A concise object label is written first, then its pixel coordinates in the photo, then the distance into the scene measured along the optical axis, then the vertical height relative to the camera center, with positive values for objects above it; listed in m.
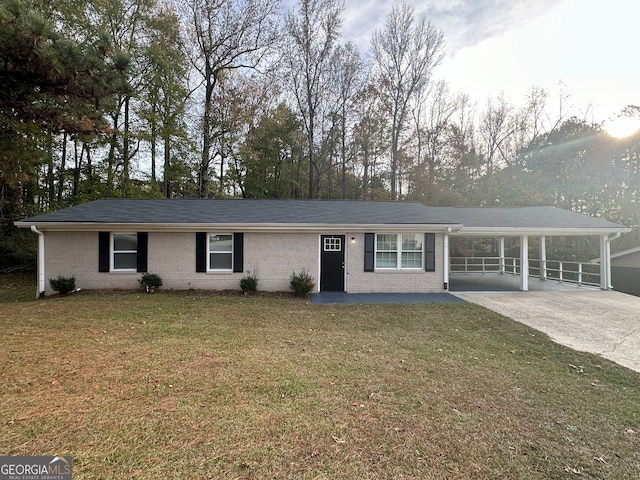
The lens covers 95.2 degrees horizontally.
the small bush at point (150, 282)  9.49 -1.14
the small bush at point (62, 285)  9.16 -1.19
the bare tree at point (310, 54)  18.19 +12.40
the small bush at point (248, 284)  9.52 -1.23
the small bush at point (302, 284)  9.45 -1.23
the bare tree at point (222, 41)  15.91 +11.58
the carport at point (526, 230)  10.60 +0.58
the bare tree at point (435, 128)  21.78 +8.97
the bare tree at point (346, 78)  19.14 +11.26
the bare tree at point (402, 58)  19.16 +12.60
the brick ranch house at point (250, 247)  9.62 -0.02
